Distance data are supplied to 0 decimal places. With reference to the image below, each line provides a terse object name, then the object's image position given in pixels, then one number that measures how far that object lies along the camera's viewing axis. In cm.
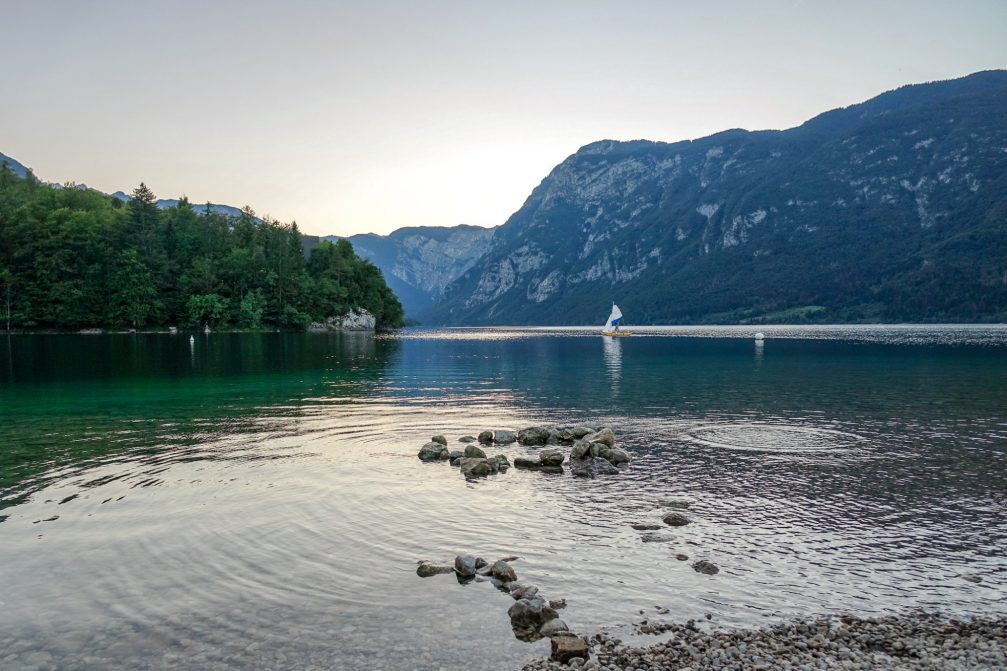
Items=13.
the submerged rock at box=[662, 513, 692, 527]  1873
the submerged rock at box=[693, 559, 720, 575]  1504
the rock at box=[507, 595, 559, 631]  1246
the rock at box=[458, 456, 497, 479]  2506
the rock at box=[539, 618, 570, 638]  1203
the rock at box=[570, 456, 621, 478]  2533
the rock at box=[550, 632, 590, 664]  1113
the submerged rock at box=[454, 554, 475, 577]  1486
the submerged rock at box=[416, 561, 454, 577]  1492
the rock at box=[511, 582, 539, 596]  1353
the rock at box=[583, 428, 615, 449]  2916
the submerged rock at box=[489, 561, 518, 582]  1449
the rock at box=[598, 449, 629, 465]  2691
